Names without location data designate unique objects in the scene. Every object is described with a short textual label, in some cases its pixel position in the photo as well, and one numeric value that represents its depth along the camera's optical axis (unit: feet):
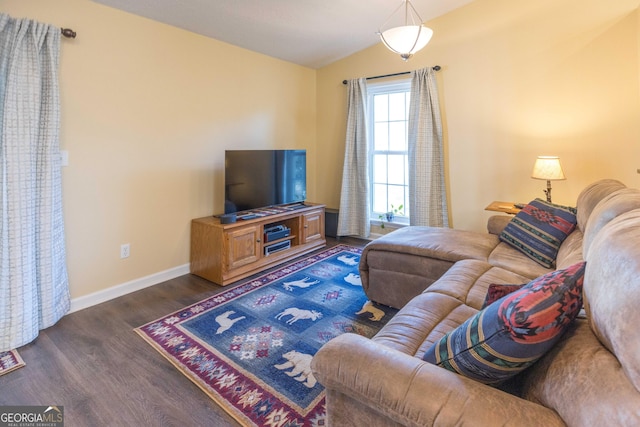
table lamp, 9.70
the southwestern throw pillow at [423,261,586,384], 2.85
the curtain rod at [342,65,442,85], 12.68
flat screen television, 11.07
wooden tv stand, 10.25
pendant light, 7.71
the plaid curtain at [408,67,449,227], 12.85
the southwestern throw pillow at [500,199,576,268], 7.63
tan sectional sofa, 2.43
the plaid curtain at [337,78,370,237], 14.60
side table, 10.46
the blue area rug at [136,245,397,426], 5.55
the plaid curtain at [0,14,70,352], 6.83
